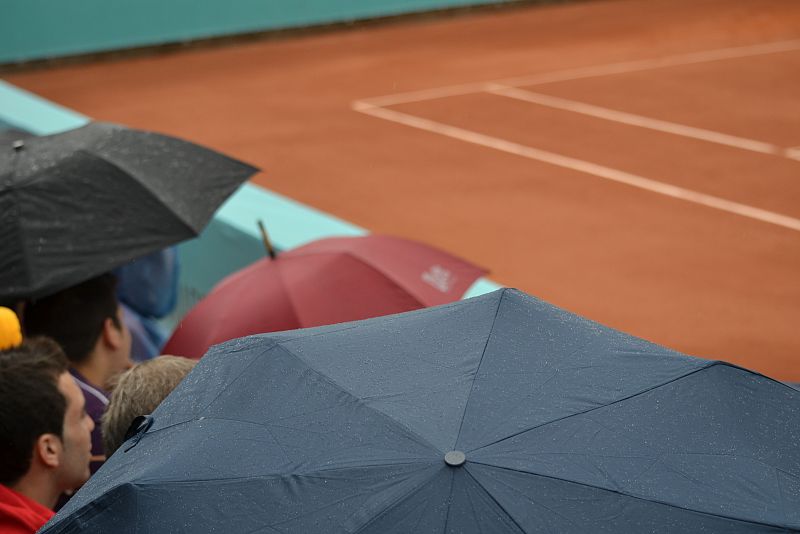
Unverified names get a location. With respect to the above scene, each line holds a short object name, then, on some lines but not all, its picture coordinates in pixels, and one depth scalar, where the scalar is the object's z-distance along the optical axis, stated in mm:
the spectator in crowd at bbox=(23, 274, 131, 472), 7059
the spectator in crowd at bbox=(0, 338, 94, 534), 5223
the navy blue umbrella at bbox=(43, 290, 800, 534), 3635
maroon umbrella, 7816
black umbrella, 7570
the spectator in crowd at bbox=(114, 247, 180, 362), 9148
